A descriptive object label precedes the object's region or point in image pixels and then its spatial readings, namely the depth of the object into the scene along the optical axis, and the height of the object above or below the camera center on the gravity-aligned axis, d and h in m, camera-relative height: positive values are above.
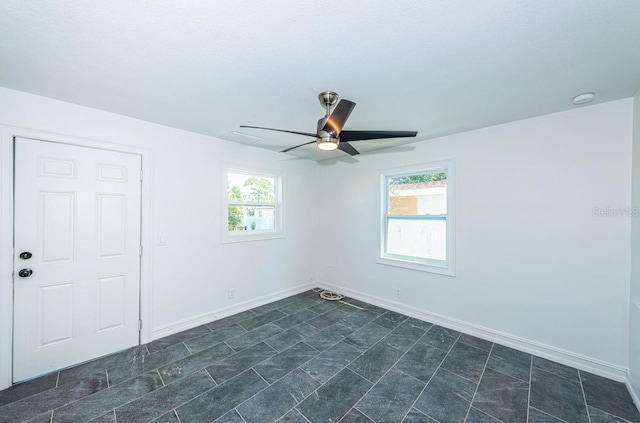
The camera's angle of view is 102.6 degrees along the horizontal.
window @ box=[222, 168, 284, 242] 3.79 +0.07
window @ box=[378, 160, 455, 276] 3.40 -0.09
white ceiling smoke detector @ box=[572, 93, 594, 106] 2.19 +1.01
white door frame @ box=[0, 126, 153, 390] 2.14 -0.31
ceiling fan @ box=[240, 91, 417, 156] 1.94 +0.67
